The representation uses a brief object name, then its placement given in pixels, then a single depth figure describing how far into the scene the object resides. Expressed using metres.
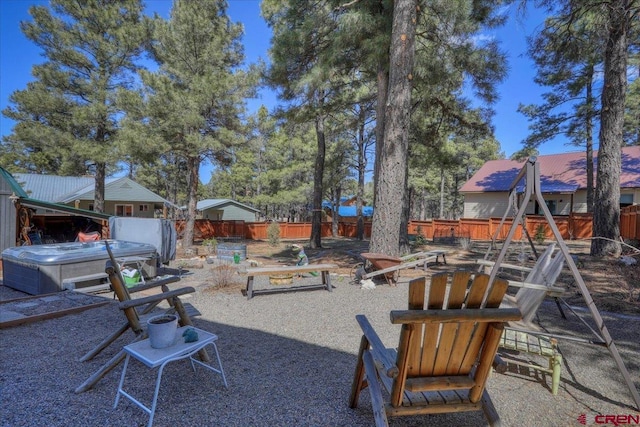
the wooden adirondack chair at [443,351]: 1.55
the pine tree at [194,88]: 11.00
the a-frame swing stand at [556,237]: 2.29
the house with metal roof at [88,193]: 17.20
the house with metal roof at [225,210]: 25.02
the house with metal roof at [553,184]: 16.39
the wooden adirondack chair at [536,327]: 2.54
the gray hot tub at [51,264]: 5.57
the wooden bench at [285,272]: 5.29
